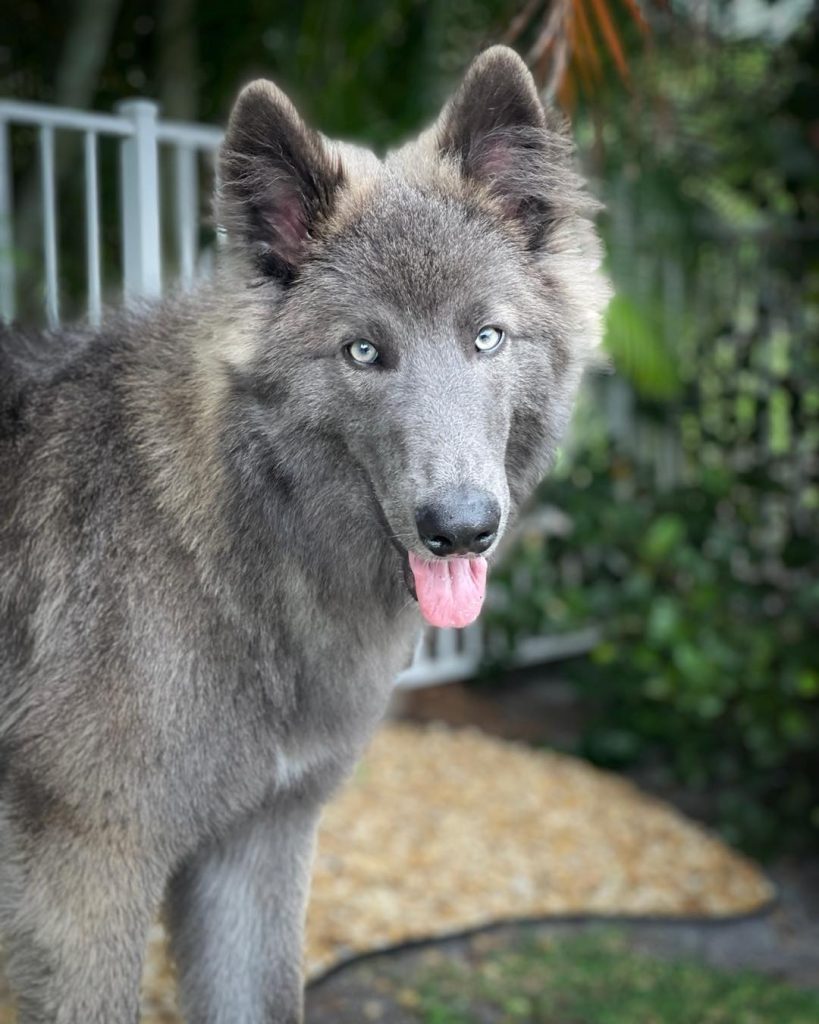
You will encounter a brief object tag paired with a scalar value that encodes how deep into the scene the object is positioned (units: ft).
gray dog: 7.05
